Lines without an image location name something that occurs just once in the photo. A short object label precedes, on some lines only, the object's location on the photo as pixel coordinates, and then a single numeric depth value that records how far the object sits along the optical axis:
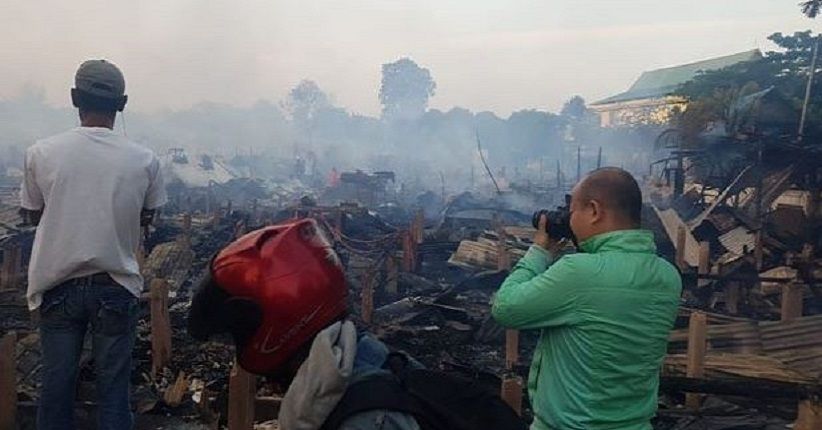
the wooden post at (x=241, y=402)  3.24
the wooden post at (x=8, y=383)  4.30
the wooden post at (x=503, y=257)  12.52
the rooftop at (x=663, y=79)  57.22
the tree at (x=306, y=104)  86.50
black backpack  1.47
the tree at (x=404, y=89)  88.31
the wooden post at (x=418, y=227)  15.35
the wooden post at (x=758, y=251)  12.54
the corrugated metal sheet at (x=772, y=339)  7.54
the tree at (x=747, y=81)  24.69
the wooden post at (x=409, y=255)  14.45
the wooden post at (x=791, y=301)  8.45
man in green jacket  2.57
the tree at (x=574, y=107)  73.03
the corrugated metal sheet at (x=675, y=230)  14.62
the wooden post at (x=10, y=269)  11.68
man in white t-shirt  3.07
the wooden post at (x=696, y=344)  5.83
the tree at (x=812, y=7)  17.06
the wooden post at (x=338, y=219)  17.95
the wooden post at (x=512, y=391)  3.50
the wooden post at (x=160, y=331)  6.96
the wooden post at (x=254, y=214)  20.46
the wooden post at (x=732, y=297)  11.30
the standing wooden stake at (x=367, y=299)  9.82
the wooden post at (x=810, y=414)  3.04
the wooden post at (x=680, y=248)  12.52
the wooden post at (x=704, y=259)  10.95
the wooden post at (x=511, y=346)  7.57
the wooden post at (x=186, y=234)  14.89
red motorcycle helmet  1.57
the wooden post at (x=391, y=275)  12.93
